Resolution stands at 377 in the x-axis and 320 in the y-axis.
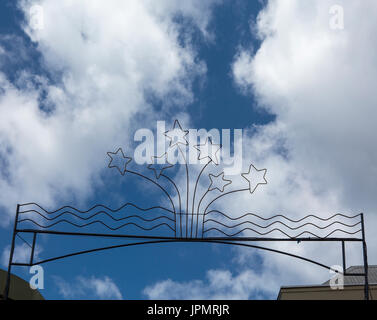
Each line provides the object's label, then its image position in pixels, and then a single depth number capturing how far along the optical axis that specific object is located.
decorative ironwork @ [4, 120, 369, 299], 7.86
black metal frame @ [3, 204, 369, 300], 7.84
